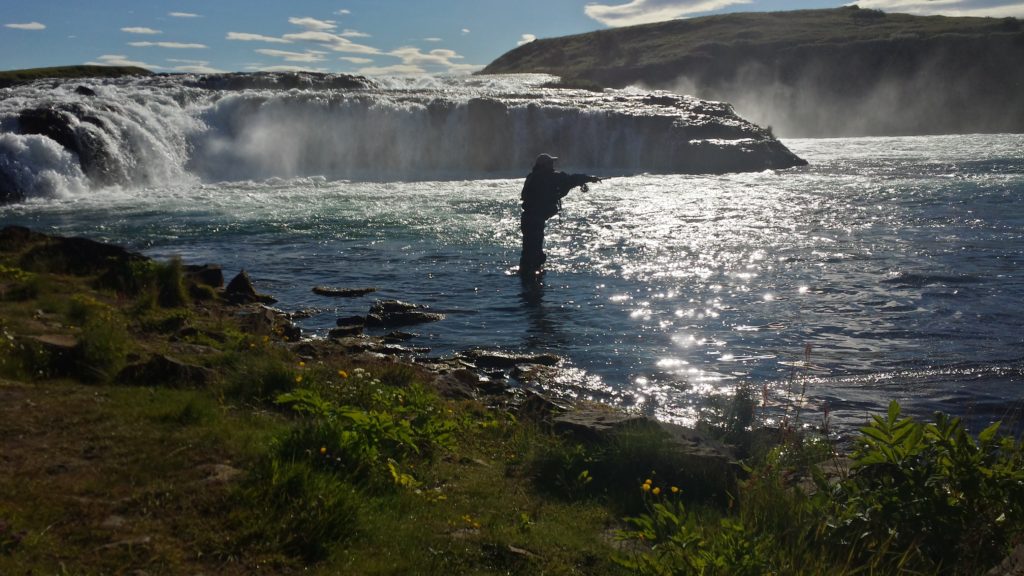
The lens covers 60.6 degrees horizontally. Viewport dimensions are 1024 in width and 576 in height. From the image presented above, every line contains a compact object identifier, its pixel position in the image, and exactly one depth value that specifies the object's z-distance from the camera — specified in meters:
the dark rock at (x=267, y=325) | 12.82
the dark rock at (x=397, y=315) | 15.74
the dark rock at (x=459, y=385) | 10.66
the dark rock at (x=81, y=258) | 14.65
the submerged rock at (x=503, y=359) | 13.22
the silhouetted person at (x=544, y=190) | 17.64
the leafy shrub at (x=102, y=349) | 8.09
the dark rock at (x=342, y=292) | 18.12
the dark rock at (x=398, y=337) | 14.41
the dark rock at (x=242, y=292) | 16.11
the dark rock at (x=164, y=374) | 8.11
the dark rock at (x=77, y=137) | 33.06
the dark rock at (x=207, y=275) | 16.77
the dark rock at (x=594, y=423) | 7.91
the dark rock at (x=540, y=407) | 9.74
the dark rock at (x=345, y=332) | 14.41
